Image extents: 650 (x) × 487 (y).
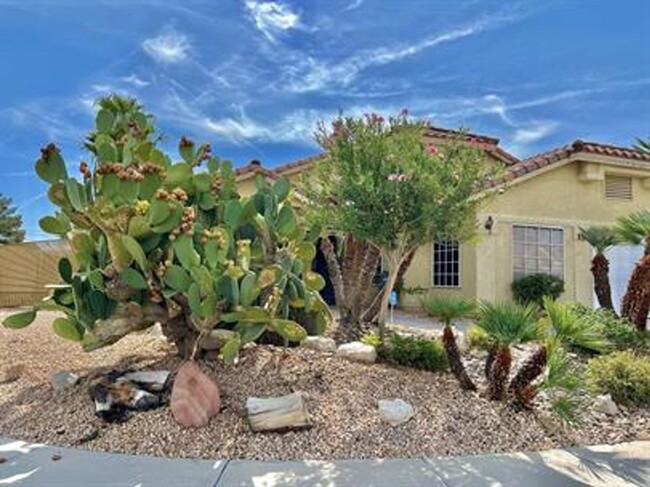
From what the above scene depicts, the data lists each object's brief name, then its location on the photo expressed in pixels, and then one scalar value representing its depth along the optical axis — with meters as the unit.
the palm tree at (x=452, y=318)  7.72
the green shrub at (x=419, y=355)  8.52
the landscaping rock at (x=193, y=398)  6.37
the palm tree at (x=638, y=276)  10.59
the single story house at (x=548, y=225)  17.75
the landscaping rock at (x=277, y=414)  6.20
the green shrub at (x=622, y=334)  9.80
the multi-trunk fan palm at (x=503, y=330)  6.81
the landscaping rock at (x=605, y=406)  7.30
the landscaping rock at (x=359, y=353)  8.64
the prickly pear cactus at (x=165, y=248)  6.62
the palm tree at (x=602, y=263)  12.06
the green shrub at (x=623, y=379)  7.61
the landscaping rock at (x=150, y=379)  7.05
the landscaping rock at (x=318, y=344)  9.11
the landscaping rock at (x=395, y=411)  6.53
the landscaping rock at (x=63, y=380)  7.68
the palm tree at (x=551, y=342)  6.80
